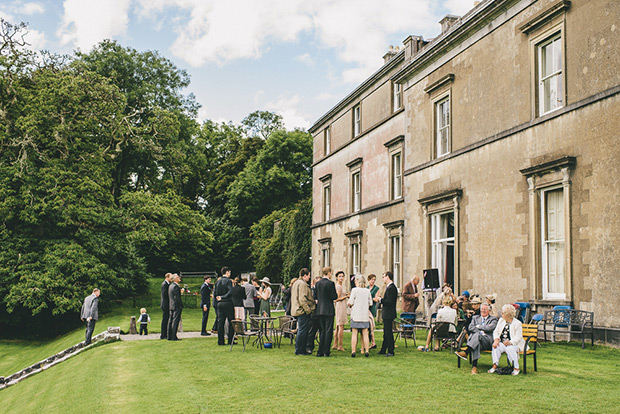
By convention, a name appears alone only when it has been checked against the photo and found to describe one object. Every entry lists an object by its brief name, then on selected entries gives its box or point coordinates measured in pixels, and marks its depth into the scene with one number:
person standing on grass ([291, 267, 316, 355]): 13.81
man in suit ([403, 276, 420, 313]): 17.61
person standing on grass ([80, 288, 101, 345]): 21.19
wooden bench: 10.77
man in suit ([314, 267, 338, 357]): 13.82
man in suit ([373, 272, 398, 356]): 13.56
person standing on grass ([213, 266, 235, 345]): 16.39
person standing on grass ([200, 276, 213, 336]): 19.56
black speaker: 17.42
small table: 15.56
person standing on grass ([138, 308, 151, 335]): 21.36
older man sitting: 11.19
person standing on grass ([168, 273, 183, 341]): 17.66
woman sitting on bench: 10.73
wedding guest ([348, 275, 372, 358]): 13.59
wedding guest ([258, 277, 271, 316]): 19.50
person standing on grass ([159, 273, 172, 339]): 17.95
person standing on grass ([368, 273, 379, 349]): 15.12
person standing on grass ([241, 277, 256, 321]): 18.62
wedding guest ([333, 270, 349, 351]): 15.00
